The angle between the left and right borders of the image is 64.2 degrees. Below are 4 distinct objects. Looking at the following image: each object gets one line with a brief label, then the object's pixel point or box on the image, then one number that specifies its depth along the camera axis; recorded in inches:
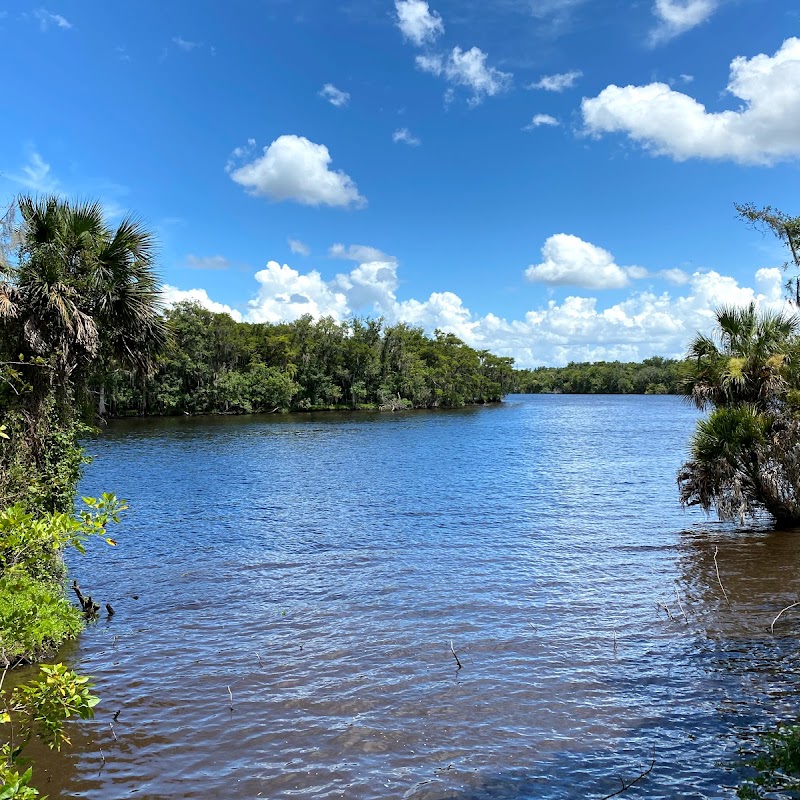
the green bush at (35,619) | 270.7
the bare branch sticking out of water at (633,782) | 255.6
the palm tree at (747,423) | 658.2
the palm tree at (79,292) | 405.7
